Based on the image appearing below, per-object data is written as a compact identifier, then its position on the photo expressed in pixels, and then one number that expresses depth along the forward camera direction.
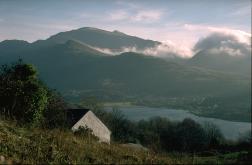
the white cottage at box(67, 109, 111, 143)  48.62
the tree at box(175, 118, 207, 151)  86.00
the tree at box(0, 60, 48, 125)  22.73
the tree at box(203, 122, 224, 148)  92.47
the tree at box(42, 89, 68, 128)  24.55
